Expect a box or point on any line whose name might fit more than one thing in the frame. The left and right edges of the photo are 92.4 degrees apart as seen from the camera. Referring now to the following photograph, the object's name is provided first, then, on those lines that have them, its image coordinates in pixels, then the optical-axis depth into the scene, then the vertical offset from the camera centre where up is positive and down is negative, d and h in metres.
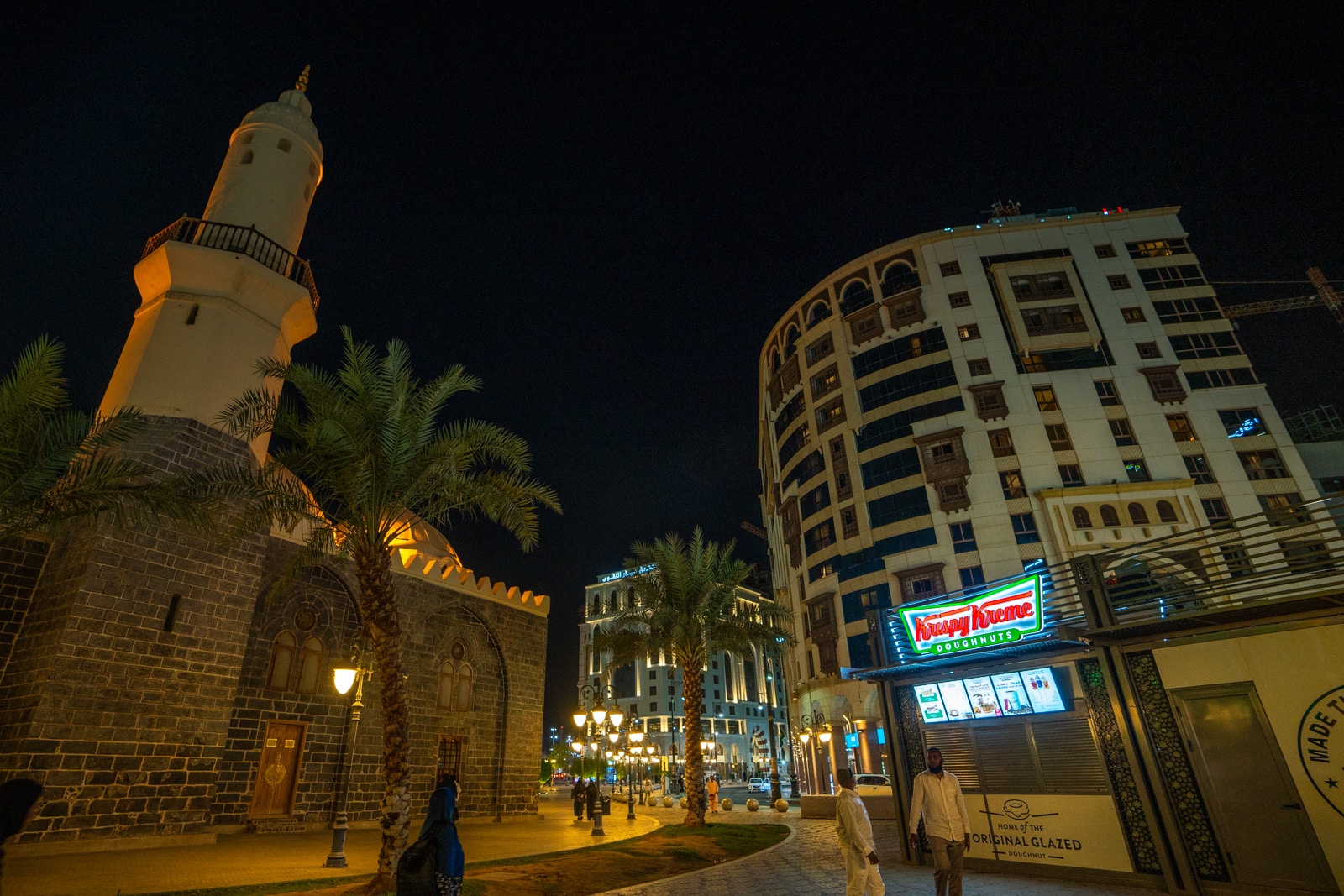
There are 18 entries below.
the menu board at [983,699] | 11.79 +0.55
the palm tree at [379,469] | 10.74 +4.74
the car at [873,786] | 22.63 -1.79
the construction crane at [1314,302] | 58.91 +34.73
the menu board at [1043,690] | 11.16 +0.61
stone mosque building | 12.75 +2.80
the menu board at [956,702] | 12.14 +0.53
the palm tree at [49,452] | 10.12 +4.70
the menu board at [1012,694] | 11.41 +0.59
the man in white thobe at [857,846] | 7.47 -1.17
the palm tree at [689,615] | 21.08 +3.97
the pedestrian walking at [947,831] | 7.86 -1.09
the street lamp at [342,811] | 11.11 -0.86
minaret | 16.42 +12.21
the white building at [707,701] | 93.56 +5.97
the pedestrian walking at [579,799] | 23.28 -1.70
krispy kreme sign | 11.12 +1.85
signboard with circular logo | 8.06 -0.32
